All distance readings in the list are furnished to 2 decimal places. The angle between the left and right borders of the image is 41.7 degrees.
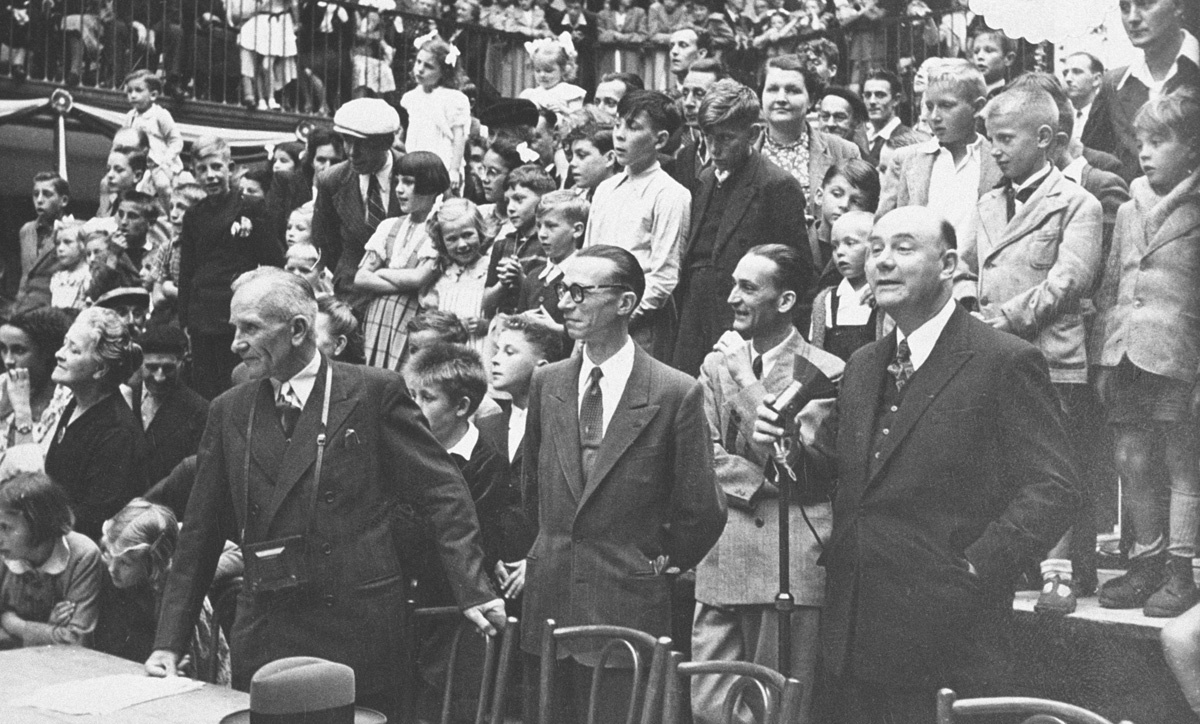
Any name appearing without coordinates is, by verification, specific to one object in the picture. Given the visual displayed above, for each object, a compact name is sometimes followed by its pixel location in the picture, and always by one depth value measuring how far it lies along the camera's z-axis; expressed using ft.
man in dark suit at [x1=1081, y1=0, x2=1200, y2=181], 15.35
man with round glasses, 13.93
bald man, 12.50
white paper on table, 11.66
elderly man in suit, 13.70
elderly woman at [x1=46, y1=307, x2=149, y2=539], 21.93
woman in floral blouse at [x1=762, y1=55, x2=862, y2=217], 22.20
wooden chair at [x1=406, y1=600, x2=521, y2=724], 11.69
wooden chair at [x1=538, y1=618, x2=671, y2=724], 11.27
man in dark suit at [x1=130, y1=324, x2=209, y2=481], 22.67
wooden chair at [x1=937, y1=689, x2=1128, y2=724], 8.68
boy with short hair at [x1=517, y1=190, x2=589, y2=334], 21.24
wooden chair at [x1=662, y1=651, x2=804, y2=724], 10.05
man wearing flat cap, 26.37
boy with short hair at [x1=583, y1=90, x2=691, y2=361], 20.16
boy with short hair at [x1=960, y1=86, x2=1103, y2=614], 15.69
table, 11.30
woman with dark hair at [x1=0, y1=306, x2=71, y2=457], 25.30
